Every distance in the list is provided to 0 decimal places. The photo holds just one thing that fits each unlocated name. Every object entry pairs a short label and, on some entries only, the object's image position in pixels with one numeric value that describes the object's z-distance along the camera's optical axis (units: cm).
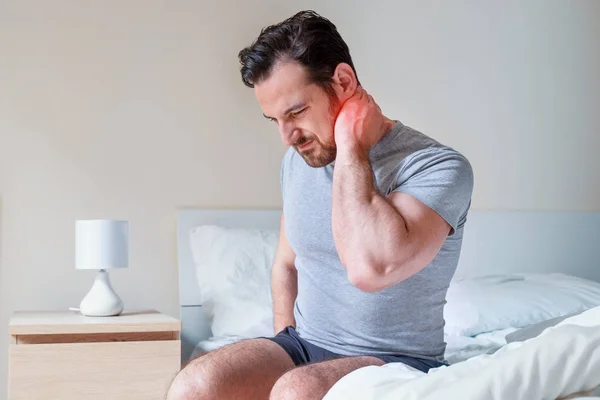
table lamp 286
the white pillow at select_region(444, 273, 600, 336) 282
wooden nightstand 256
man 155
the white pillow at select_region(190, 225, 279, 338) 291
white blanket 106
